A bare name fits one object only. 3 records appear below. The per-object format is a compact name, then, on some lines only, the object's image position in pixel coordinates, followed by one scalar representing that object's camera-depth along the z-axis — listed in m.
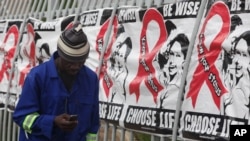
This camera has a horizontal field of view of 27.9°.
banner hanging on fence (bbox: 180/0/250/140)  3.79
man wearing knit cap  3.79
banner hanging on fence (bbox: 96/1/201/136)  4.36
